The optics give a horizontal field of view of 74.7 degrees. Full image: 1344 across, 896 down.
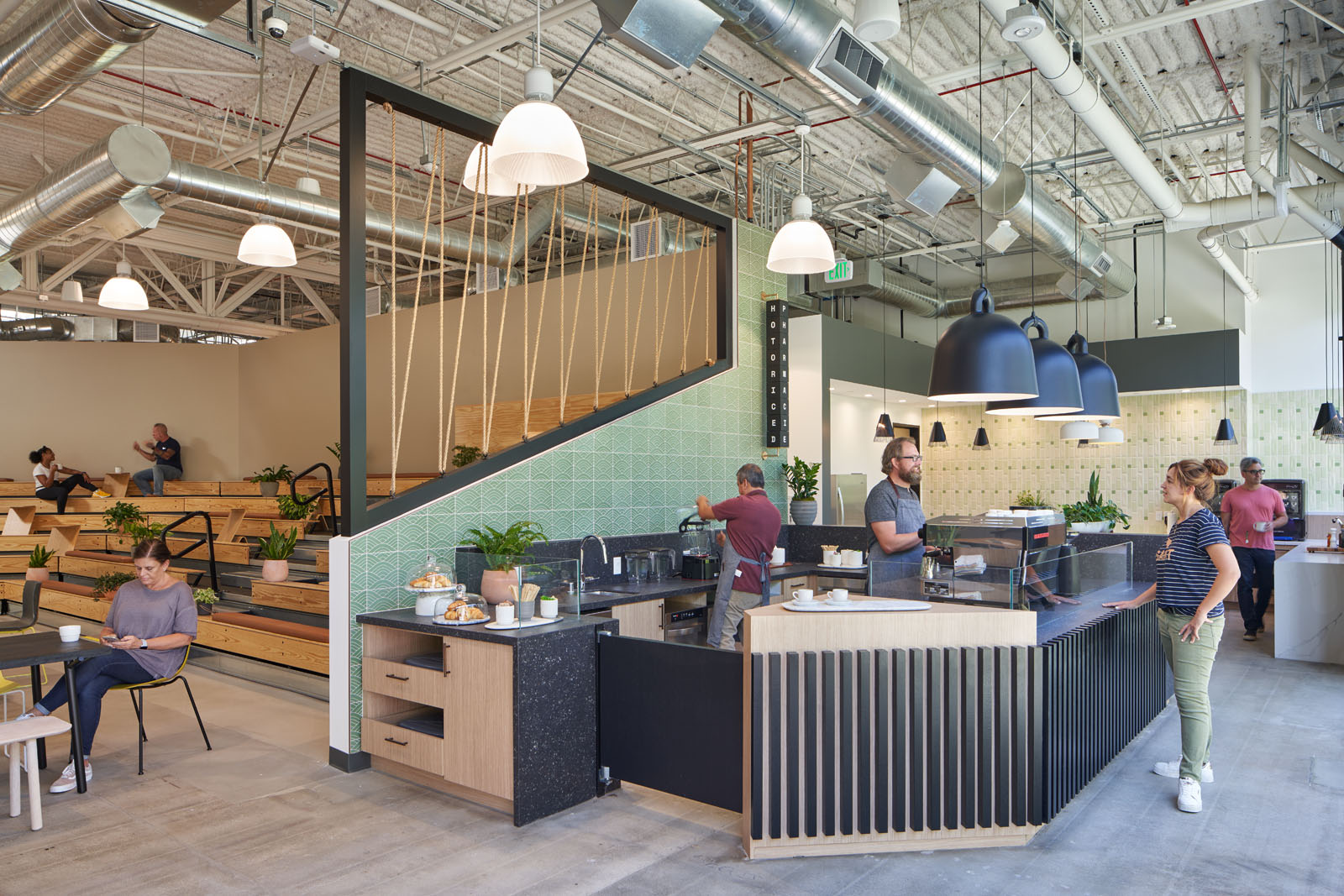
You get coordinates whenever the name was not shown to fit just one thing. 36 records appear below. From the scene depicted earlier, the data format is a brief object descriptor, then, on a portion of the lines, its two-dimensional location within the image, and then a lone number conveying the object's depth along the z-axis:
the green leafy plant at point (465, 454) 8.97
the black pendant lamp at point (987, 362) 4.26
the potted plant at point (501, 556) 4.66
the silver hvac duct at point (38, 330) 13.69
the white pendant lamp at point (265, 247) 5.97
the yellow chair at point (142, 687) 4.64
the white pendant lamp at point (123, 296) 7.52
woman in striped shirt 4.02
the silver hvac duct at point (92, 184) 6.52
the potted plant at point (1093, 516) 7.99
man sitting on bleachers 12.00
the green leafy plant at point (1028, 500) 9.42
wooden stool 3.71
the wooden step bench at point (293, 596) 7.04
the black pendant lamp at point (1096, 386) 5.89
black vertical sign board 7.76
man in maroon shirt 5.48
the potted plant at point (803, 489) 7.94
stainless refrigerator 9.32
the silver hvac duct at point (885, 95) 4.35
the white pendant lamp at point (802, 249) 5.11
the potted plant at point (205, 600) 7.70
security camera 5.21
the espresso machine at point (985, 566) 3.75
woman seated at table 4.57
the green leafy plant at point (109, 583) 8.45
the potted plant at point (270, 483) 10.98
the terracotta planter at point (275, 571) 7.77
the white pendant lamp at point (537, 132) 3.31
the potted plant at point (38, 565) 9.90
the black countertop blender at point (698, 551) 6.38
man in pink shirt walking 8.06
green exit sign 10.09
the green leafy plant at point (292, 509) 9.20
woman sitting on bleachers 11.40
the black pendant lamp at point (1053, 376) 5.08
